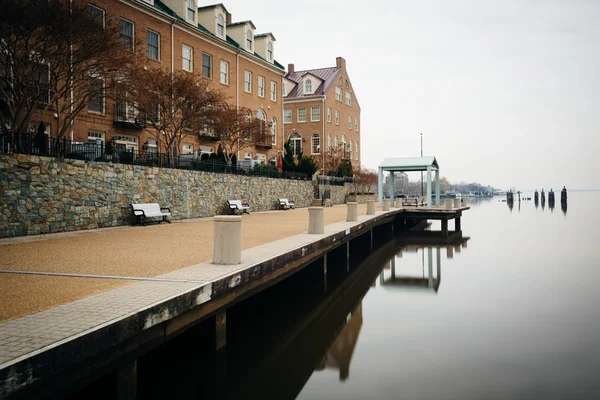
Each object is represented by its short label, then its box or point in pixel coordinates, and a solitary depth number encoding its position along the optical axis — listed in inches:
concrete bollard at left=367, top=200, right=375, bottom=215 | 874.5
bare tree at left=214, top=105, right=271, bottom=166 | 999.6
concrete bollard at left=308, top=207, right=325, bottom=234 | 491.2
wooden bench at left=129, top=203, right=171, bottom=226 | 605.6
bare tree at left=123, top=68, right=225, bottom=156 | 771.4
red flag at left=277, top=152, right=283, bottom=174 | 1250.4
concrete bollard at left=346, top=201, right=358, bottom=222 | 682.8
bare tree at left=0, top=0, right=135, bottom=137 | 498.0
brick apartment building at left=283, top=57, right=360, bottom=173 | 2027.6
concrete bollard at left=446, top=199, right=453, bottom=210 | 1164.5
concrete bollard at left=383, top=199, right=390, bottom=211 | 1029.9
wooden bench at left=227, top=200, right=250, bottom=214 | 868.0
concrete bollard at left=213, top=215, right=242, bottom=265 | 287.7
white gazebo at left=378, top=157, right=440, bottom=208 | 1286.9
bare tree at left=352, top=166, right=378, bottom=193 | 1911.2
